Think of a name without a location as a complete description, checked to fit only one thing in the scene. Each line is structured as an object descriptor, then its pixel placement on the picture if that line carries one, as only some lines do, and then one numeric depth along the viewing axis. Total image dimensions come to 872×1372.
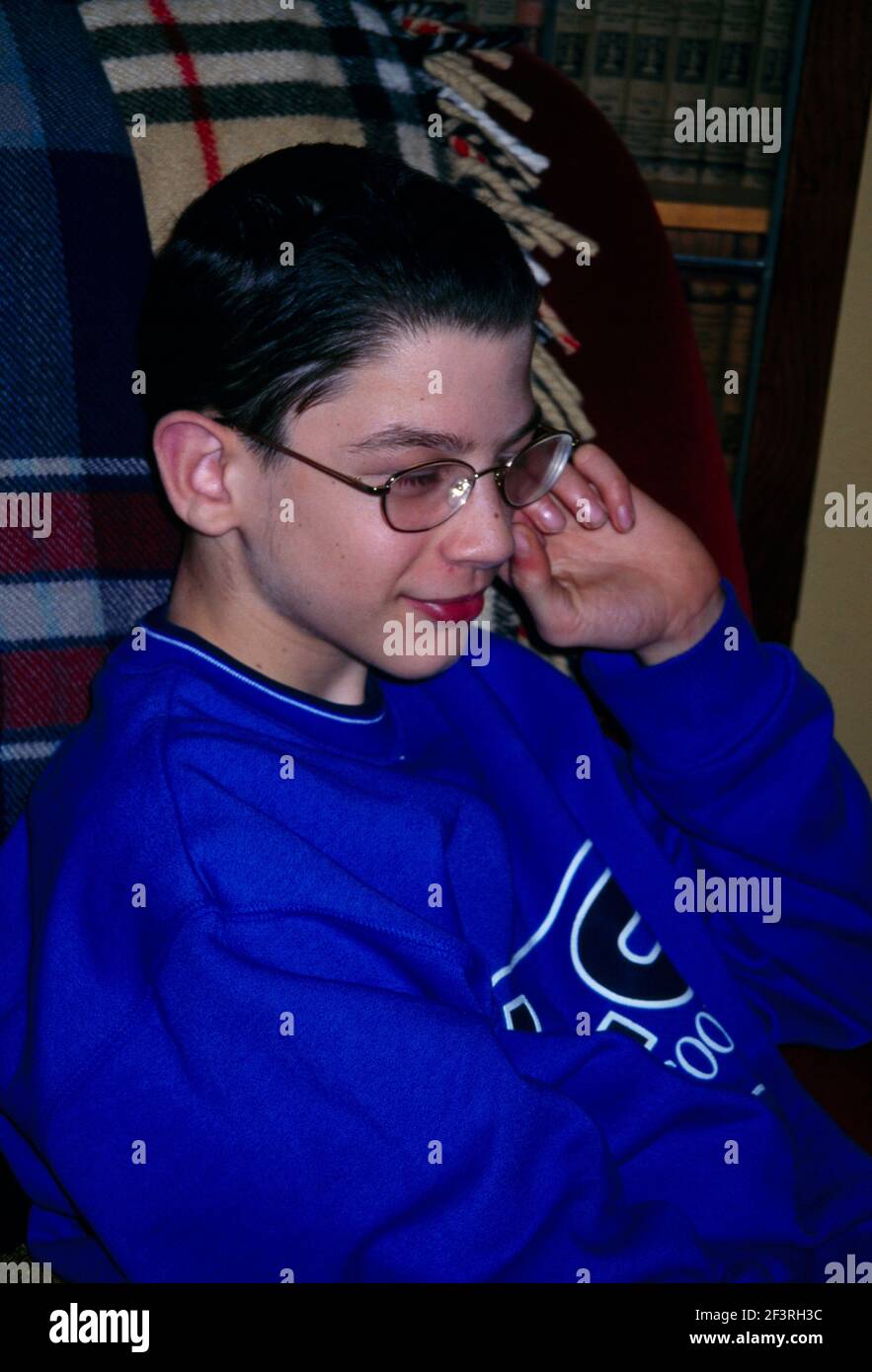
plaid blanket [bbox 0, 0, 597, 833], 0.90
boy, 0.75
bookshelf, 1.80
